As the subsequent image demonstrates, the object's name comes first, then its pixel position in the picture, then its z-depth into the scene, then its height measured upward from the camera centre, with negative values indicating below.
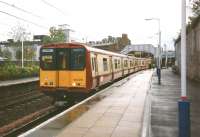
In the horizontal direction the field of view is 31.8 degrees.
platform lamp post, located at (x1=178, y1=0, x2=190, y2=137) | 7.47 -0.84
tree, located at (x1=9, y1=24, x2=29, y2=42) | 64.94 +5.85
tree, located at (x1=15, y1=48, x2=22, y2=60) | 78.11 +2.26
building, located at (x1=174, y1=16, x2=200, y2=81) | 29.41 +1.18
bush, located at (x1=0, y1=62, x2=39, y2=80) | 32.03 -0.80
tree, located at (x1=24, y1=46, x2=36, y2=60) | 73.29 +2.32
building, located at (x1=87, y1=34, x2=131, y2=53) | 125.41 +8.96
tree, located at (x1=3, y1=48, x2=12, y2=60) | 82.62 +2.67
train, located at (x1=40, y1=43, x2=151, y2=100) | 16.72 -0.31
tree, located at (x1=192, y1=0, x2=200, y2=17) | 32.10 +5.19
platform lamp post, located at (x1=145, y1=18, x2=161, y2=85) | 30.22 +0.27
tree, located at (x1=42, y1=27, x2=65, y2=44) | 70.44 +5.73
